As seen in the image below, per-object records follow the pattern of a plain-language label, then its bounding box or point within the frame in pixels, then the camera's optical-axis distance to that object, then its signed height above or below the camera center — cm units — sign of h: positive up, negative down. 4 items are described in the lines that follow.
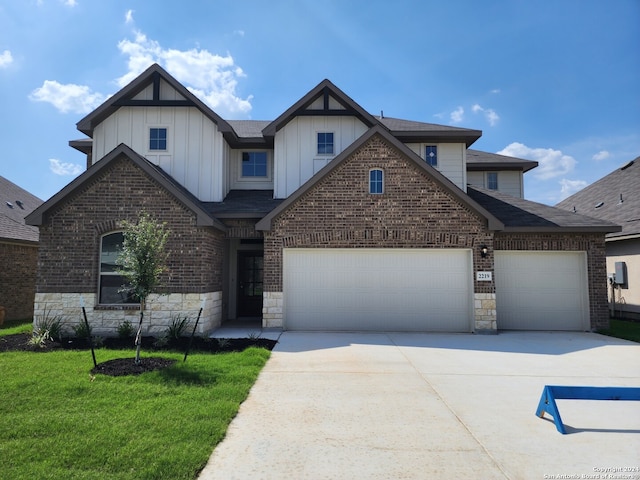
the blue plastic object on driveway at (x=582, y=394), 491 -150
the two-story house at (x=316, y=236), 1084 +98
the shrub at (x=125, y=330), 1020 -153
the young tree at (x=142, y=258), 742 +21
